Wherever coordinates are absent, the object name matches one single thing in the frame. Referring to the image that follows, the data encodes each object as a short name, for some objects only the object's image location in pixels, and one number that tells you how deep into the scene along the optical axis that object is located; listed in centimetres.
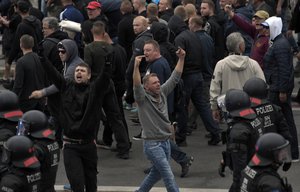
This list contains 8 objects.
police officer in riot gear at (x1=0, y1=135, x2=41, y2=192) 1587
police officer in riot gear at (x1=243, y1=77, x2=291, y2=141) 1986
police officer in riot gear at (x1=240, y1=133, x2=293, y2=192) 1552
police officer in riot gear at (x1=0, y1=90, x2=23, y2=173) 1861
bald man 2564
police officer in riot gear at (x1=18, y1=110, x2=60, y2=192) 1747
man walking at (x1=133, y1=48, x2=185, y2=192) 2119
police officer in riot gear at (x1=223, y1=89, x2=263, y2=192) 1853
